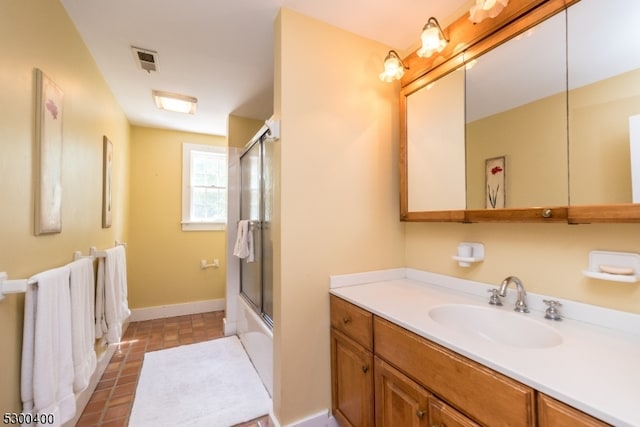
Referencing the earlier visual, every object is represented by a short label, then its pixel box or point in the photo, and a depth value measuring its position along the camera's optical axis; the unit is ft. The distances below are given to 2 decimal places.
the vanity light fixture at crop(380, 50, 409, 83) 5.30
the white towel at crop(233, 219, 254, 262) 8.10
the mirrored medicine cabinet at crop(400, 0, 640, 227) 3.15
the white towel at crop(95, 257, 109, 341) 5.88
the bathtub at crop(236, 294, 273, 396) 5.92
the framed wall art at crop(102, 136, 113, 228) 7.16
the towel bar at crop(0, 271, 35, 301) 3.21
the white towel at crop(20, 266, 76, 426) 3.54
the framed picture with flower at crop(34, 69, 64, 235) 3.99
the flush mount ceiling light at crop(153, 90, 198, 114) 8.17
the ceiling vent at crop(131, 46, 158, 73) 6.13
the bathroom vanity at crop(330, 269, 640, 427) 2.21
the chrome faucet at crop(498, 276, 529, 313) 3.92
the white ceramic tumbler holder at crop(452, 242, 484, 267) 4.68
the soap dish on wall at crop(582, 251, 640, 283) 3.06
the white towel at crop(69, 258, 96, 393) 4.29
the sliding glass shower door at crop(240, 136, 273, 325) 6.86
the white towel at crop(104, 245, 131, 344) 6.16
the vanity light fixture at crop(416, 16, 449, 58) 4.64
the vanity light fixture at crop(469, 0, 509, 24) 3.89
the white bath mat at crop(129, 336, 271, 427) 5.57
